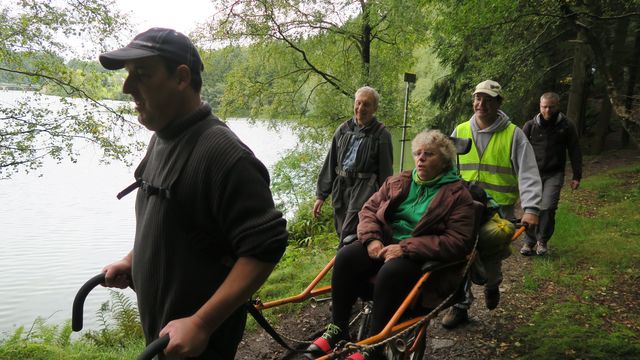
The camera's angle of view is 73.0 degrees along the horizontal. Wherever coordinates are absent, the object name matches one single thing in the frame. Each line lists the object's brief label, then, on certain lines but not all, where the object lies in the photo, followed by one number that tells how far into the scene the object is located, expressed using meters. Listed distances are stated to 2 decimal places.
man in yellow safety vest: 3.69
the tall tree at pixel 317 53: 12.53
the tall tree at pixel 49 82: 8.32
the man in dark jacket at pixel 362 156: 4.22
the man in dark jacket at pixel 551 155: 5.87
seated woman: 2.84
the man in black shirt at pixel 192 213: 1.31
